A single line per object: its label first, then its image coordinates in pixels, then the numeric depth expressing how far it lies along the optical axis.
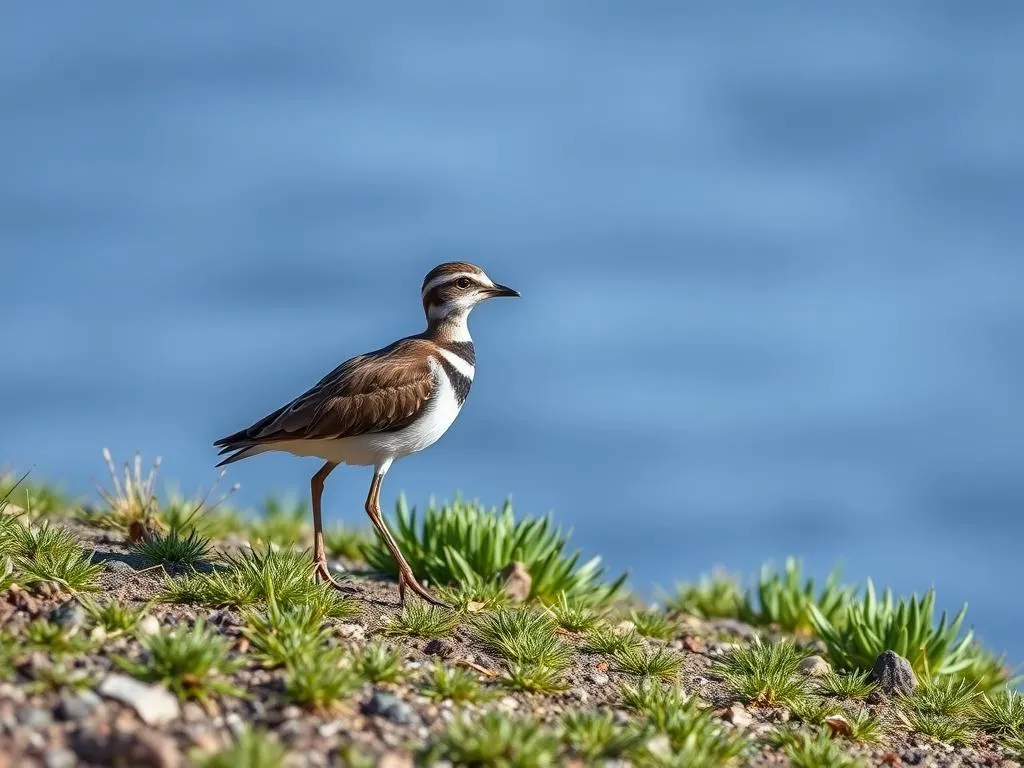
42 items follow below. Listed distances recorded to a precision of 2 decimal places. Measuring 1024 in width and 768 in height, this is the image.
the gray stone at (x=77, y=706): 12.09
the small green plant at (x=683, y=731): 12.89
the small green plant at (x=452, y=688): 14.00
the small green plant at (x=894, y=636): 20.62
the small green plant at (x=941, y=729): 17.19
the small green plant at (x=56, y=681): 12.53
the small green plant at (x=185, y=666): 12.80
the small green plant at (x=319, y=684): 12.91
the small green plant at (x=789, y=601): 25.57
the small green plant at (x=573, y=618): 19.23
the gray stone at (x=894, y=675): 19.05
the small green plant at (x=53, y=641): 13.48
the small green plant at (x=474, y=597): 19.31
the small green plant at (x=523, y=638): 16.19
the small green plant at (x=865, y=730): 16.16
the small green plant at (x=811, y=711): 16.39
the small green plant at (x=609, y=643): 17.89
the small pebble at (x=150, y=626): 14.52
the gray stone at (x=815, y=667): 19.55
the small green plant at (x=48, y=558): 16.05
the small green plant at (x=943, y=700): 18.23
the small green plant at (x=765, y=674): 16.89
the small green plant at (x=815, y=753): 14.02
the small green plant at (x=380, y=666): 14.01
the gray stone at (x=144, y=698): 12.21
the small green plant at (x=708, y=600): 26.64
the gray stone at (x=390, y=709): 13.08
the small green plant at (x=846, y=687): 18.23
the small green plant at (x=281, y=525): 26.92
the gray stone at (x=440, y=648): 16.22
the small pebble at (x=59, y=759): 11.09
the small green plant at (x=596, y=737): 12.84
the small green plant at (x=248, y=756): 10.59
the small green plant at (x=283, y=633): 13.88
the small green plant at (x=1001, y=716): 18.22
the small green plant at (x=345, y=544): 26.91
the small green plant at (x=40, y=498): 25.58
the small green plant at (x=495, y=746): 11.90
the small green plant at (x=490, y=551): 22.11
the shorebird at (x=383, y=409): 18.78
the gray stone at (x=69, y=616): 14.01
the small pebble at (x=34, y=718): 11.86
